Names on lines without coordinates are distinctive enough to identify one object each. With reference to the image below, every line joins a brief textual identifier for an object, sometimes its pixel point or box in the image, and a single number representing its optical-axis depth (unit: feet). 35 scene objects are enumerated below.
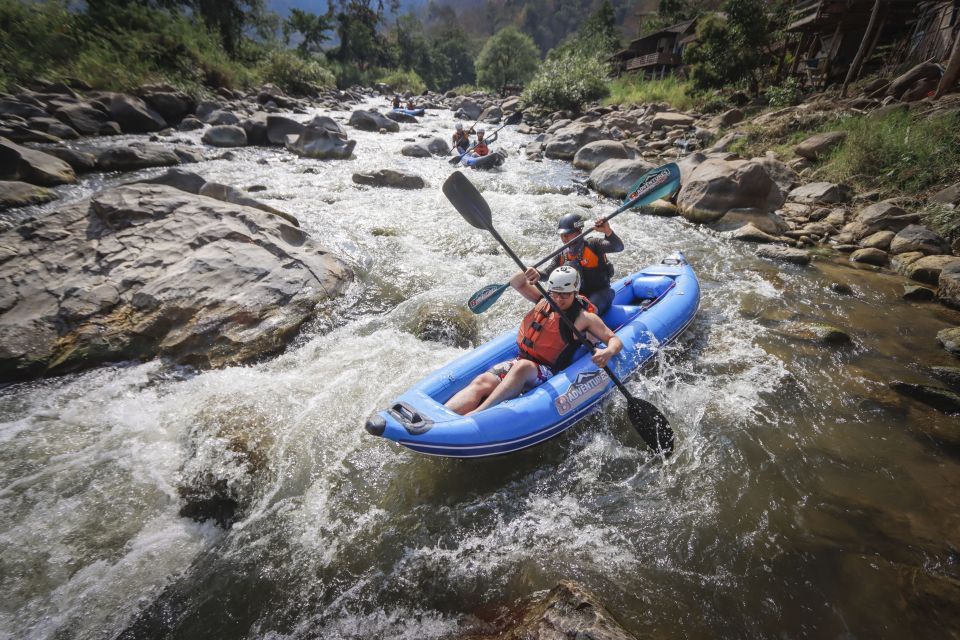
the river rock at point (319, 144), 34.60
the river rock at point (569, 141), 39.83
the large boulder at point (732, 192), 22.52
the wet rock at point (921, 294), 15.35
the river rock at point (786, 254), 18.65
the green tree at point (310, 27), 105.19
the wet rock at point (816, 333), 13.30
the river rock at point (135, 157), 25.24
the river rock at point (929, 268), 16.03
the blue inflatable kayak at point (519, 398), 8.32
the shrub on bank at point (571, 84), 61.77
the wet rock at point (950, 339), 12.60
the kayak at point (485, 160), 35.58
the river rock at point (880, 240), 18.58
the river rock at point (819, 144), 25.54
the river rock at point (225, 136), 34.81
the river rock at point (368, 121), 51.88
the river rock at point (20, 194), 18.30
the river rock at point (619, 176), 27.91
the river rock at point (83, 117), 30.48
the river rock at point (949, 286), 14.83
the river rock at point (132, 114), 33.94
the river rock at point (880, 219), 19.04
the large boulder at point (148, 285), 11.19
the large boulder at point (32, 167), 20.04
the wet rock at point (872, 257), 18.08
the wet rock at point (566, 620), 4.96
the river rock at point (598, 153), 33.63
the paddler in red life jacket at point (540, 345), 9.80
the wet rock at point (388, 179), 28.25
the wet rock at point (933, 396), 10.39
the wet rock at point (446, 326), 13.41
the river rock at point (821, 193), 22.58
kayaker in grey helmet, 12.93
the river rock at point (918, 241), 17.16
